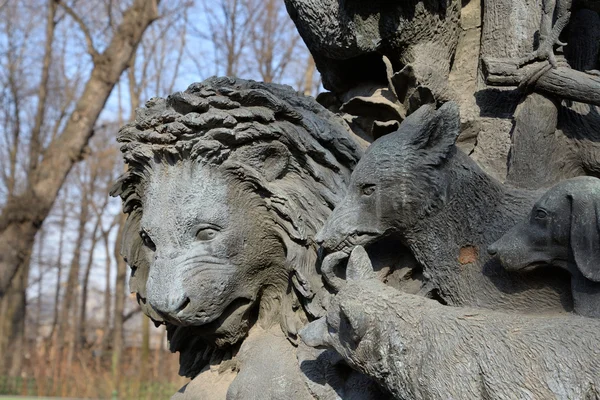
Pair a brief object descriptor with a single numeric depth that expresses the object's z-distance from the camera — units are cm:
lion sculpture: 196
